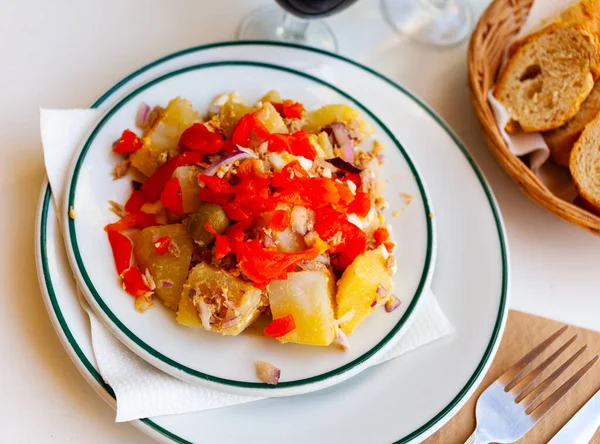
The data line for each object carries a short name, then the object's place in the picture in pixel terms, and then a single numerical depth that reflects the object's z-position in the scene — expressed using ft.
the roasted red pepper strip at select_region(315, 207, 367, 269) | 0.95
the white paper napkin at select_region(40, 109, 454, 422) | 0.83
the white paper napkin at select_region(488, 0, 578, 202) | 1.27
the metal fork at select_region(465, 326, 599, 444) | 0.96
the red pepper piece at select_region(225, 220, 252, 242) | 0.92
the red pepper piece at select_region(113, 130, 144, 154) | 1.01
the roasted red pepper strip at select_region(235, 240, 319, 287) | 0.88
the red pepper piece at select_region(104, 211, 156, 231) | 0.96
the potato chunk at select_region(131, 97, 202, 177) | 1.02
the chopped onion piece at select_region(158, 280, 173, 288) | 0.91
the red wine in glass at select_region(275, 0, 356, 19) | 1.17
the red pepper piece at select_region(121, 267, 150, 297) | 0.91
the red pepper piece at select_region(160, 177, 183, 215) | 0.95
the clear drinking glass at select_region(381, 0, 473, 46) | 1.53
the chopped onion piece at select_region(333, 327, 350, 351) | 0.92
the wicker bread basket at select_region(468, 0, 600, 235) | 1.16
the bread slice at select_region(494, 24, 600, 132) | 1.26
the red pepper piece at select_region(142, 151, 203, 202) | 0.99
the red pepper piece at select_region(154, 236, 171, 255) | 0.93
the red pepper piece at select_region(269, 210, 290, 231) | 0.92
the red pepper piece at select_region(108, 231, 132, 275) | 0.92
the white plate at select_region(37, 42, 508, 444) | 0.87
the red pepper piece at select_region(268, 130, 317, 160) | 0.99
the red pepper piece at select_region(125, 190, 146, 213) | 0.99
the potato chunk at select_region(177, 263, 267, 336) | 0.87
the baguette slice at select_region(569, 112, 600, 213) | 1.21
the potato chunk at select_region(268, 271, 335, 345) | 0.88
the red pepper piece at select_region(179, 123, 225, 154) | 1.00
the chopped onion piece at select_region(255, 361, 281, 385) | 0.87
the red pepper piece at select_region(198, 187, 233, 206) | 0.93
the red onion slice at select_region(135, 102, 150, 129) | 1.06
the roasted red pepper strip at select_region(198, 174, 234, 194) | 0.93
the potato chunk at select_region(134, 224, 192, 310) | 0.92
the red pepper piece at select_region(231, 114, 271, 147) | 1.01
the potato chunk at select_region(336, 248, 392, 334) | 0.92
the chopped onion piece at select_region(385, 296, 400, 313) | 0.98
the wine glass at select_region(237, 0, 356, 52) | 1.41
